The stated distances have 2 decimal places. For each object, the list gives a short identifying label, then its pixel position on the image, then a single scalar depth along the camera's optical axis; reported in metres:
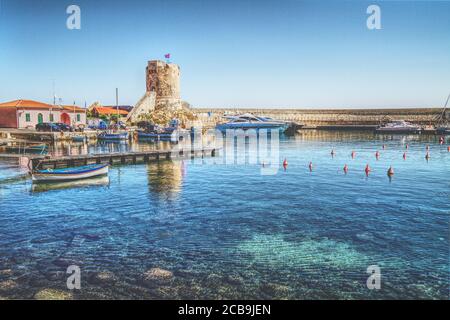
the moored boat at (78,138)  69.17
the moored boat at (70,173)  30.46
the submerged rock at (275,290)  13.00
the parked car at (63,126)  72.95
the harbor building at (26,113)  72.38
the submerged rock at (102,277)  13.94
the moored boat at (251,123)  115.66
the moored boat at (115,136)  72.56
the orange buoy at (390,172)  35.09
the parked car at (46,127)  69.75
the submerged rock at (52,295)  12.87
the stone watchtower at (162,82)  114.19
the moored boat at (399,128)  97.81
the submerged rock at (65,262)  15.26
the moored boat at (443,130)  90.81
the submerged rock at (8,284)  13.46
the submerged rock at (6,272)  14.40
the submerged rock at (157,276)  13.88
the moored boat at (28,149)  50.42
